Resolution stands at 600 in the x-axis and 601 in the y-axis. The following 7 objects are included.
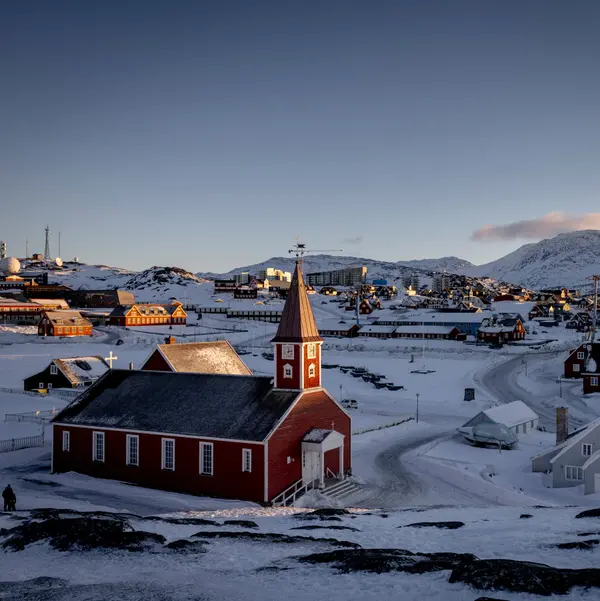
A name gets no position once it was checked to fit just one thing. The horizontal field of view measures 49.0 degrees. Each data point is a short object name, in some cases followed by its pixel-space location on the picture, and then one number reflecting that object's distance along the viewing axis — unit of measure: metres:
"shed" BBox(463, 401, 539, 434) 45.50
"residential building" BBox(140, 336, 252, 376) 41.72
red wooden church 31.02
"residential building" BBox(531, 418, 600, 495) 34.75
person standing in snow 25.69
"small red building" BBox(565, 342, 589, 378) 79.31
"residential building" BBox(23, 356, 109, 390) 59.91
